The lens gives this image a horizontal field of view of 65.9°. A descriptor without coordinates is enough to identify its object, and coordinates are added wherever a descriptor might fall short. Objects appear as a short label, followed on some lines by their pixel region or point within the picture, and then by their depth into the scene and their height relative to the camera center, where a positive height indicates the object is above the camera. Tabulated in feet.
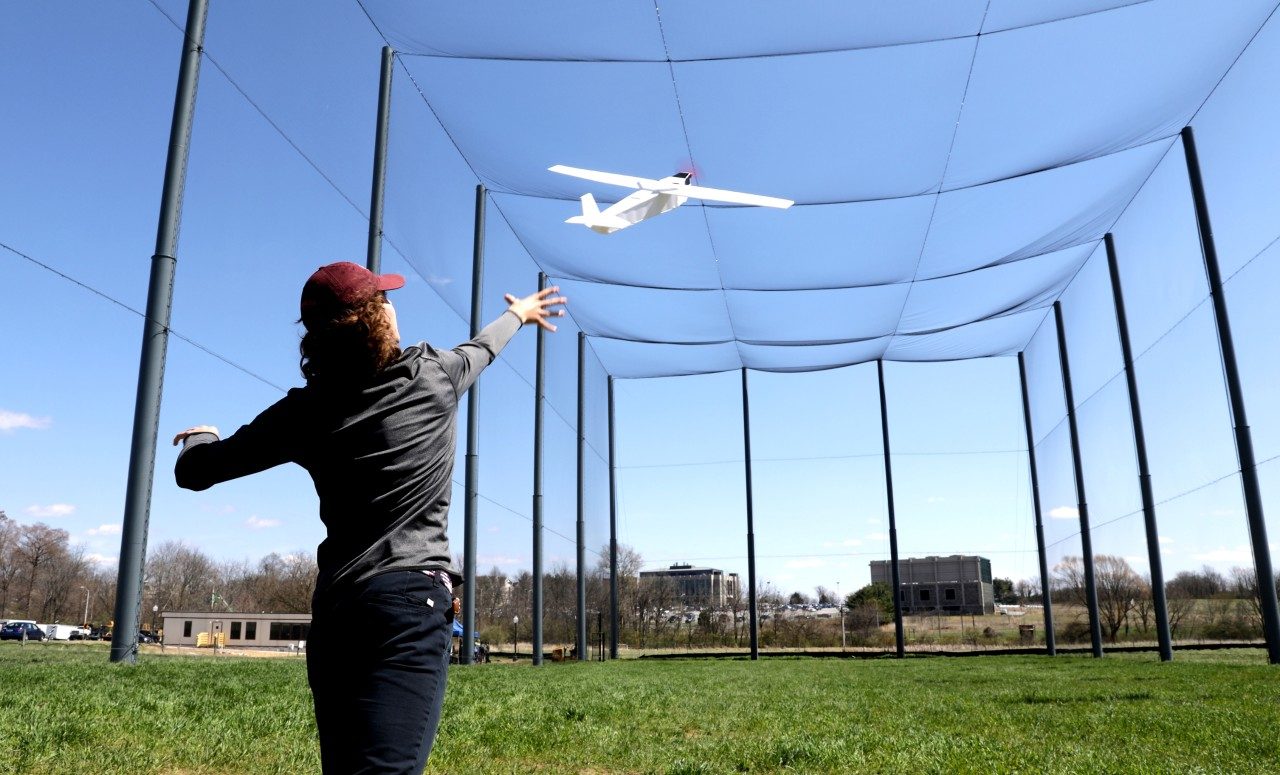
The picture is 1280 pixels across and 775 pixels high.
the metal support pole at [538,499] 48.06 +5.44
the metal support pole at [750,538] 65.77 +4.81
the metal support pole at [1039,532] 60.59 +4.63
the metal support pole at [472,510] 38.55 +4.04
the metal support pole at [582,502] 57.52 +6.45
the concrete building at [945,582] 85.70 +2.90
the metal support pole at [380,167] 28.45 +13.13
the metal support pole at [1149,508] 42.37 +4.26
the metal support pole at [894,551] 63.46 +3.69
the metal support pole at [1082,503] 53.01 +5.62
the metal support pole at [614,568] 65.36 +2.89
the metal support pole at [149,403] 19.24 +4.16
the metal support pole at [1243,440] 32.94 +5.56
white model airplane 29.94 +13.12
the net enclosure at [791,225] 26.94 +15.99
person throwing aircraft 4.44 +0.59
